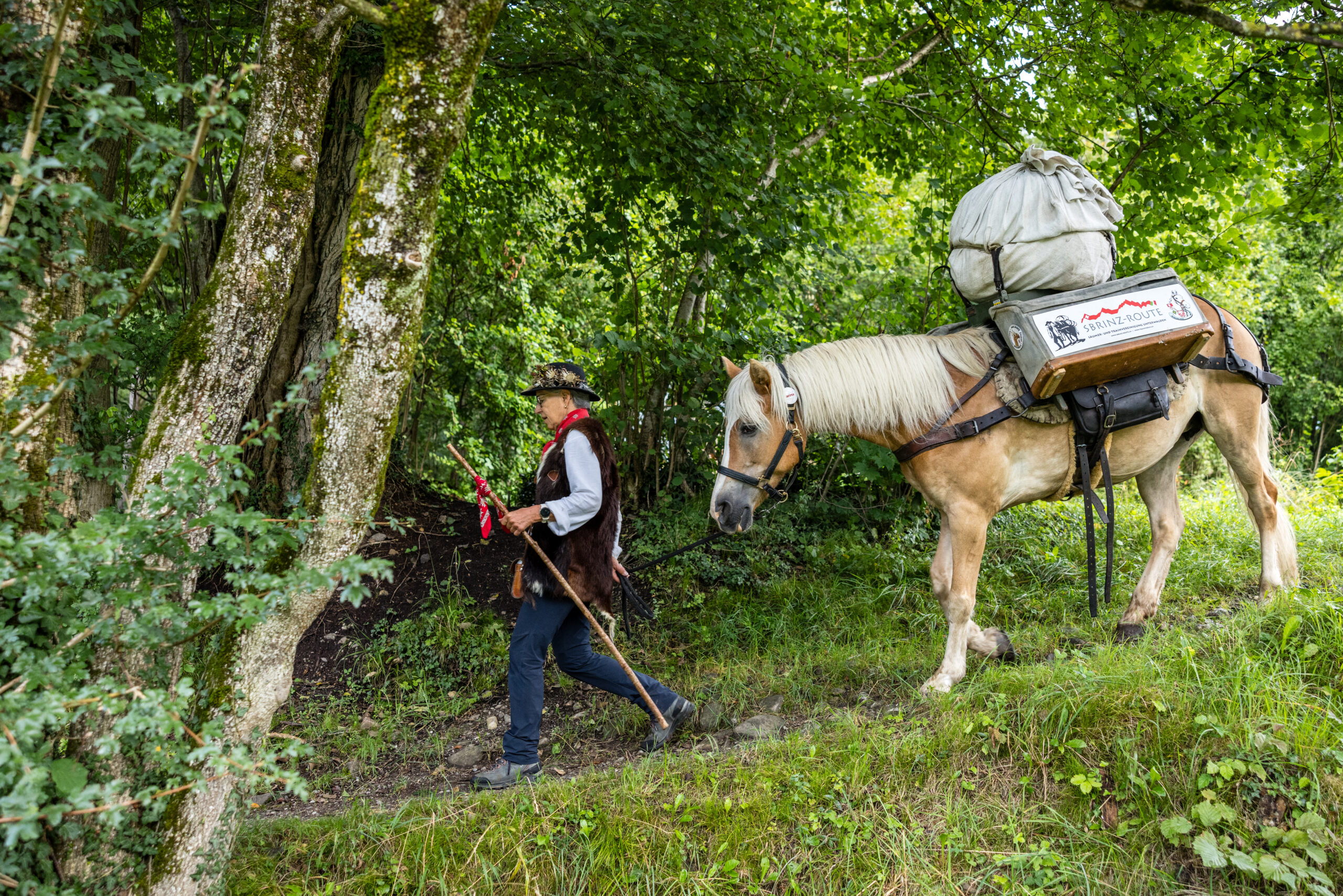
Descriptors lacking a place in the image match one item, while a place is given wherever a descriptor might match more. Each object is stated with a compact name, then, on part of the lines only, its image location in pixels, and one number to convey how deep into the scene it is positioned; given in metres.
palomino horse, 3.96
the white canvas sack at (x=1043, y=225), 3.94
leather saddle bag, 4.01
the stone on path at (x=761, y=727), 4.05
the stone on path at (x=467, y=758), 4.43
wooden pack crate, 3.79
